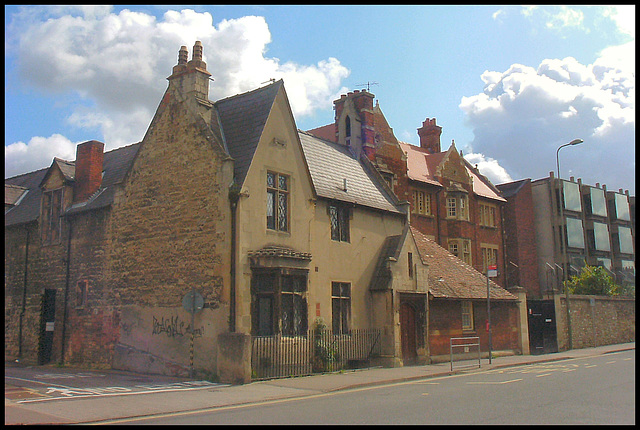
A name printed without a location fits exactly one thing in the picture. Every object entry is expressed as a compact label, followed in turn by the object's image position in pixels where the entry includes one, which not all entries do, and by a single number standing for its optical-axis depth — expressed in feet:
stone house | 61.21
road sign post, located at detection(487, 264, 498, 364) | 77.52
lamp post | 106.63
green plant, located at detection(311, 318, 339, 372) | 65.51
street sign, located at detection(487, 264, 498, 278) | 77.40
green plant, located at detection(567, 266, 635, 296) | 128.47
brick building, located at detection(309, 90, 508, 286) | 99.91
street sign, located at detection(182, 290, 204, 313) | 58.54
